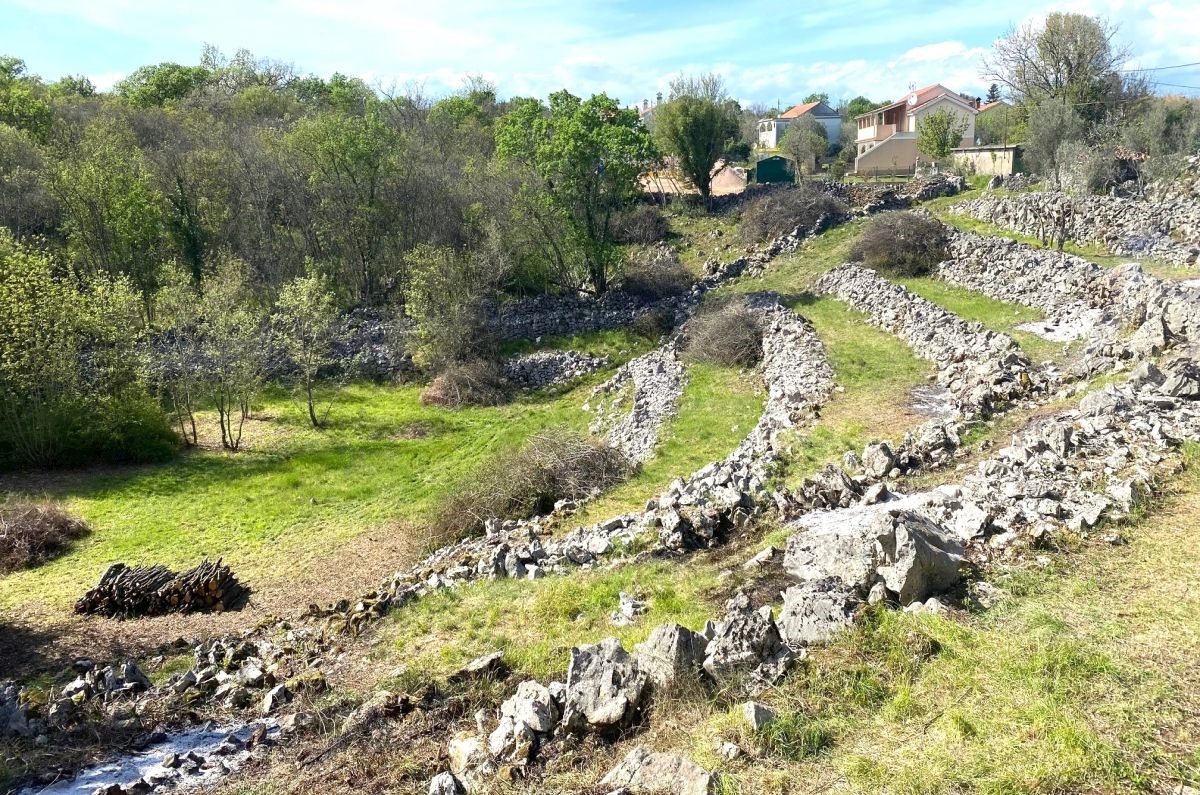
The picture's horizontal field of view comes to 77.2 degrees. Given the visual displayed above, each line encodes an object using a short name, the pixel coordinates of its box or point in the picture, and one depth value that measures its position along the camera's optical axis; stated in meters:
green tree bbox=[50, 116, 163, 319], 30.72
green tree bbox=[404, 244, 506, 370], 27.97
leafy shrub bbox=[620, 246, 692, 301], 33.38
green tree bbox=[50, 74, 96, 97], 60.34
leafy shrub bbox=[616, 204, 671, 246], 40.25
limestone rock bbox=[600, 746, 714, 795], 5.38
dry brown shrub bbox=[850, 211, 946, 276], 29.34
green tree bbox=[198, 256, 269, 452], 23.06
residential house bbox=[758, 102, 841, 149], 85.25
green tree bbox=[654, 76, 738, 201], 46.69
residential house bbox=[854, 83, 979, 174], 57.84
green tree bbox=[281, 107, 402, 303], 33.44
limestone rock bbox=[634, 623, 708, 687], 6.68
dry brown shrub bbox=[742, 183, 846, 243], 38.62
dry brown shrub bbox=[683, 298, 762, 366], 24.12
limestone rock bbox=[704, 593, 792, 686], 6.67
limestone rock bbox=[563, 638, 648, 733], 6.46
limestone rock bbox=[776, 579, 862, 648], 7.01
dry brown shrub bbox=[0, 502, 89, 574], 15.21
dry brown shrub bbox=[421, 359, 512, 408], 26.52
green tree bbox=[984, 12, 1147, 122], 45.81
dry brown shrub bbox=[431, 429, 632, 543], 14.76
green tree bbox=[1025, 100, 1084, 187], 36.69
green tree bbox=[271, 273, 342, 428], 24.61
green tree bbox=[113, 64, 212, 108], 57.59
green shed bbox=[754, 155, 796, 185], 54.19
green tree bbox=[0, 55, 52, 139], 39.78
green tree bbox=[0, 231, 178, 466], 20.17
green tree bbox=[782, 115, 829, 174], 56.62
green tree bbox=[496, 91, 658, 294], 29.80
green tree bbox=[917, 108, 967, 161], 49.09
